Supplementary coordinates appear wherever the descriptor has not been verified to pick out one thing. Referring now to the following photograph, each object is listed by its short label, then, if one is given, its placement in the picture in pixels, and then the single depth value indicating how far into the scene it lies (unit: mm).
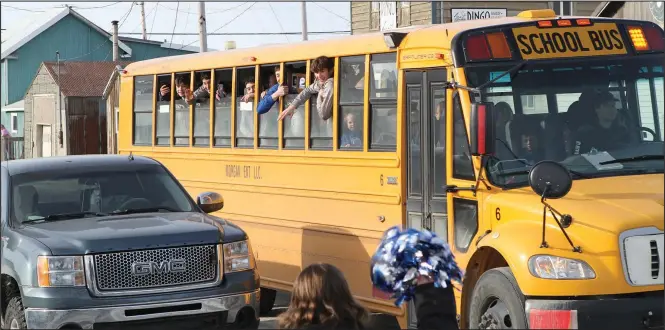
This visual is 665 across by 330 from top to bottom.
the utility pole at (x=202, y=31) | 30766
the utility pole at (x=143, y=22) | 56412
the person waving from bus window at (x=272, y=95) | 11664
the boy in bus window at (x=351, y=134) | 10490
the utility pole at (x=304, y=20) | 39562
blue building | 53738
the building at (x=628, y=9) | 19109
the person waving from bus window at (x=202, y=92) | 13117
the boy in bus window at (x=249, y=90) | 12250
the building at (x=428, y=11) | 25812
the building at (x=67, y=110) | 45000
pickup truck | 8711
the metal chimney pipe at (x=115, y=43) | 55000
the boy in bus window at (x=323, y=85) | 10875
